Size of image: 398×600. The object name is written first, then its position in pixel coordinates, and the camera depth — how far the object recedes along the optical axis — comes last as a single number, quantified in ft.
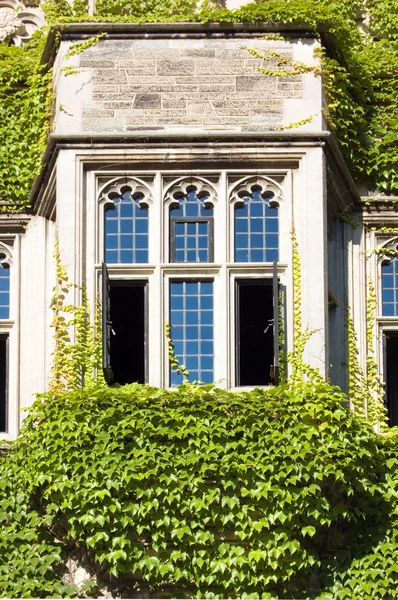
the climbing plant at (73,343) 78.12
